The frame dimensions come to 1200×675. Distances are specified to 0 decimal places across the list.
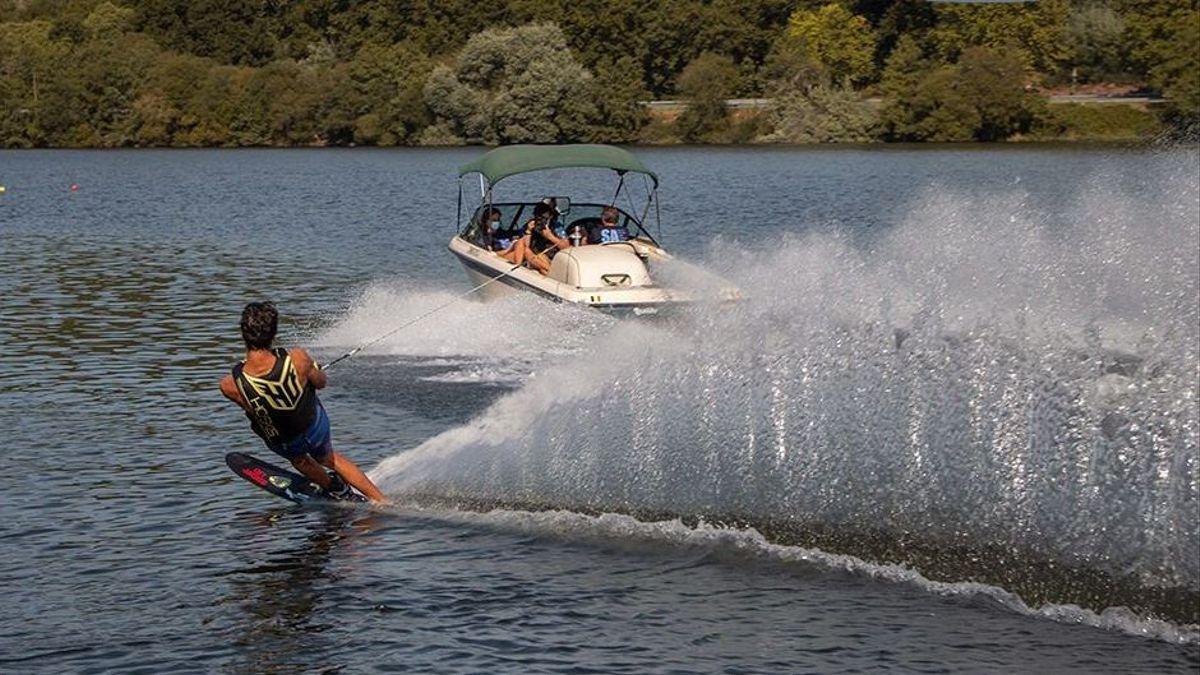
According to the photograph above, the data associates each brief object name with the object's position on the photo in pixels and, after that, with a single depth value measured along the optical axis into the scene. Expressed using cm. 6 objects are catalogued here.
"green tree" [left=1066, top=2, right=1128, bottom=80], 10444
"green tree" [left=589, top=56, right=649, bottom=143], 10500
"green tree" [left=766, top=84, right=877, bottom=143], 10151
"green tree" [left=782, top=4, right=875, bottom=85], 11594
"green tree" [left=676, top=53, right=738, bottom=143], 10775
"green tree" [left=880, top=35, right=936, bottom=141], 10025
